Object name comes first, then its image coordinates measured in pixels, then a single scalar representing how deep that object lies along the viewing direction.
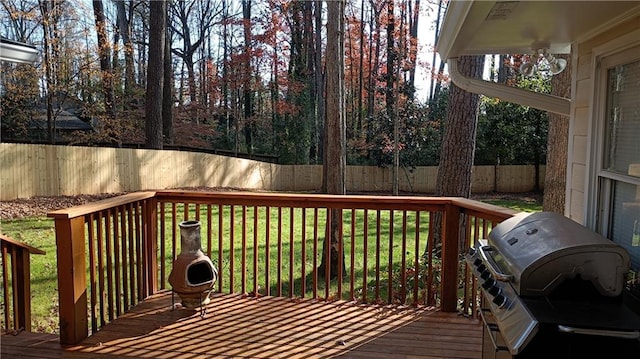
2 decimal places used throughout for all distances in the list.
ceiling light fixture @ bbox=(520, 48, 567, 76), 2.74
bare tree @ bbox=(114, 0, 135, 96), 15.74
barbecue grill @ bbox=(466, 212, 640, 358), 1.35
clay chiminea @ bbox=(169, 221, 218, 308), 3.48
